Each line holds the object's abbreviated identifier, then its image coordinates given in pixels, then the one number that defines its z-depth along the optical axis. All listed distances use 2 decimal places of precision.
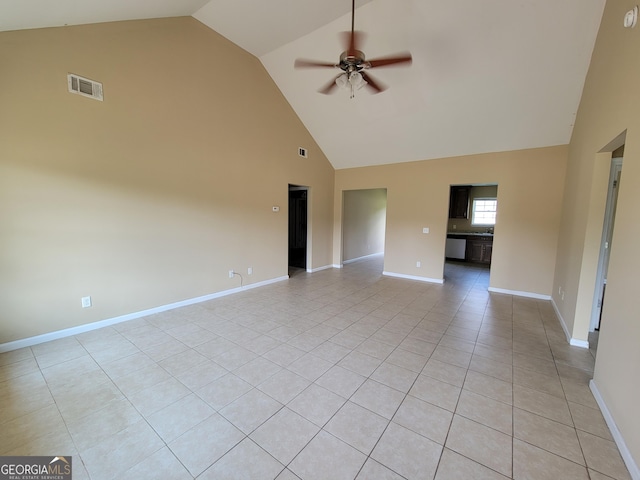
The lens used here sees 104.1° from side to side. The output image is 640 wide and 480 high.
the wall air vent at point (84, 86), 2.68
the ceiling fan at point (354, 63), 2.35
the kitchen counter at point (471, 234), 7.36
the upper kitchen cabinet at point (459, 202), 7.88
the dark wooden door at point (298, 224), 6.31
